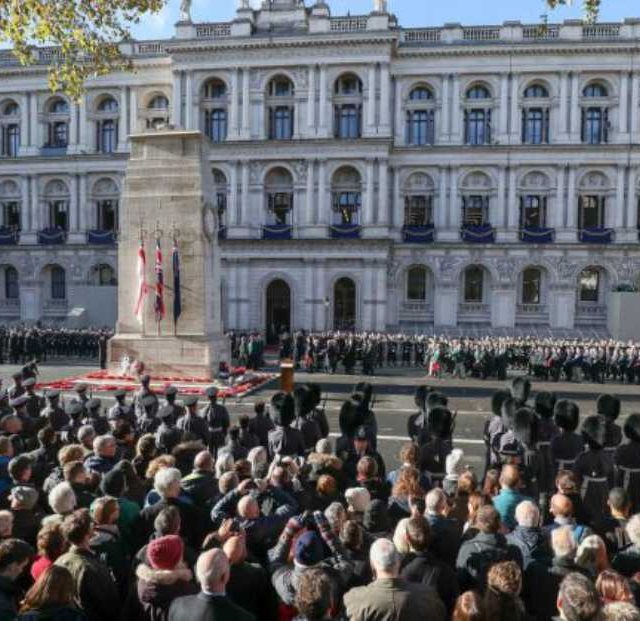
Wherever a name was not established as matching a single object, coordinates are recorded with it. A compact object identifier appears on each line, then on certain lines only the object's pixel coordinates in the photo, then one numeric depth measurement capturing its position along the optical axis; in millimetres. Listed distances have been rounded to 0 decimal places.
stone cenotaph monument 23406
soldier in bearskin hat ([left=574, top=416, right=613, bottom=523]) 9328
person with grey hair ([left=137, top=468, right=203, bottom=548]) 6277
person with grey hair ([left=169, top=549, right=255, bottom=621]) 4207
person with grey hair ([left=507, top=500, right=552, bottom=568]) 5617
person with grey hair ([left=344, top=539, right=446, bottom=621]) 4395
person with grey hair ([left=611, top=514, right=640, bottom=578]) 5365
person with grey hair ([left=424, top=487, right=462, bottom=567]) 5871
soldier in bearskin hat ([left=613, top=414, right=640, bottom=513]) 9898
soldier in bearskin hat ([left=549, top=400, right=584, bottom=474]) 10711
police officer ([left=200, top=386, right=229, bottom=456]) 12406
